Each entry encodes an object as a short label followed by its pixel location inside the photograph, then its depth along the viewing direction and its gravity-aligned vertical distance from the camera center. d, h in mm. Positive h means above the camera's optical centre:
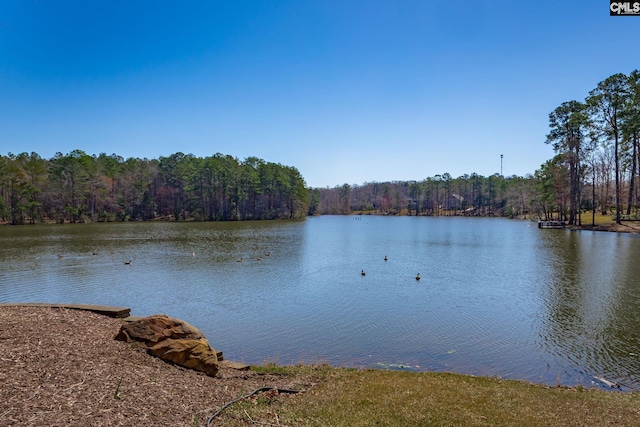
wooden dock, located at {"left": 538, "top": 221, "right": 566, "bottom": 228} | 61438 -2375
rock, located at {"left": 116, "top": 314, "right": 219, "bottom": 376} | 8242 -2852
